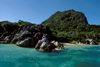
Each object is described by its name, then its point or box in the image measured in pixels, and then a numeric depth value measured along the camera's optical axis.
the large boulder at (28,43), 18.84
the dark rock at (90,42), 33.84
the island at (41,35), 16.87
